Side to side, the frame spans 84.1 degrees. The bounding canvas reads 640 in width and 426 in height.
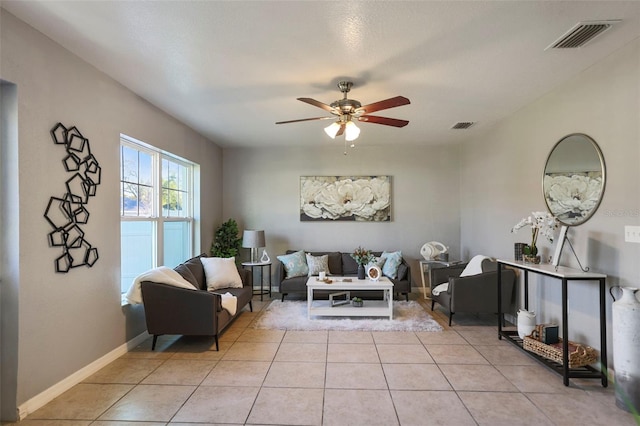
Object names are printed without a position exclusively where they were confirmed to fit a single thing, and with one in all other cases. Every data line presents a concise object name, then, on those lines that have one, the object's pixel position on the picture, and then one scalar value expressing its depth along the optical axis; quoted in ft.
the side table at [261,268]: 18.67
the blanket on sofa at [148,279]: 11.28
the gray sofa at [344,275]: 17.63
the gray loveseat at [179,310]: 11.30
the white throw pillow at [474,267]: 15.27
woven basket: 9.49
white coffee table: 14.80
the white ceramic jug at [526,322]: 11.59
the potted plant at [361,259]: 16.37
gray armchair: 14.08
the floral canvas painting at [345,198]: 20.80
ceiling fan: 10.84
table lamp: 18.90
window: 12.28
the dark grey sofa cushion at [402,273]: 17.79
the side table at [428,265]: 18.76
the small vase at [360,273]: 16.33
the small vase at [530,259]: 11.65
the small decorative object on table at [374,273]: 15.89
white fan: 19.02
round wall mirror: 10.01
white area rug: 13.97
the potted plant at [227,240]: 19.20
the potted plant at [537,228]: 11.18
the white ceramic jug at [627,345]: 7.85
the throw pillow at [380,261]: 18.60
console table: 8.92
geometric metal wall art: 8.74
